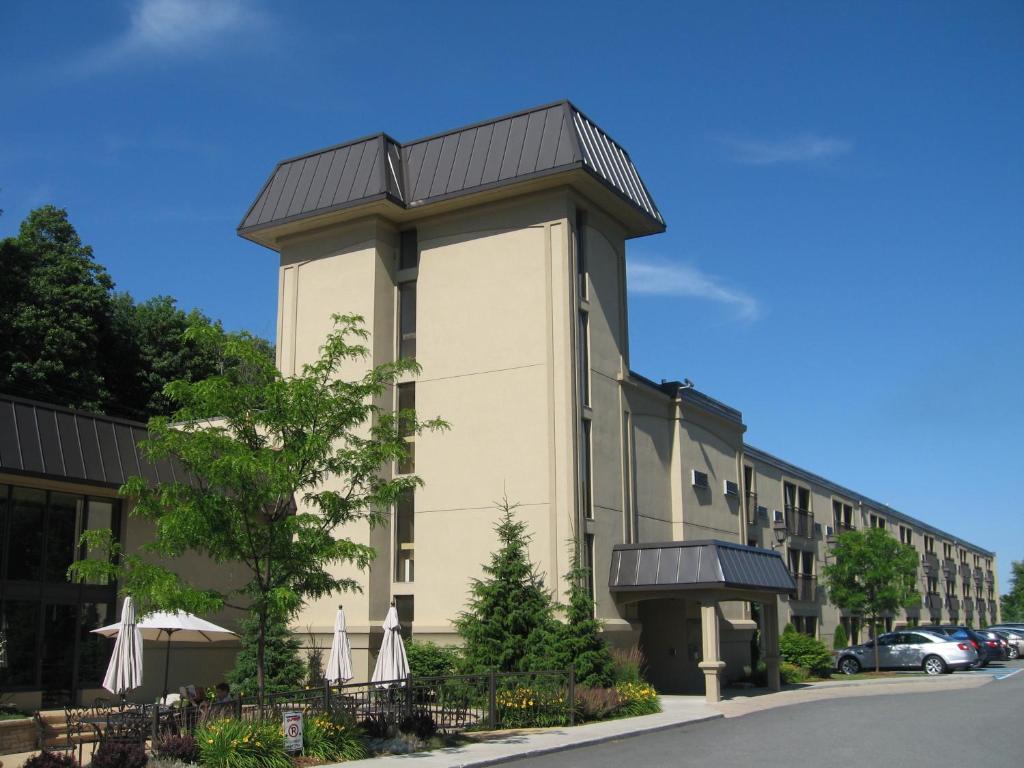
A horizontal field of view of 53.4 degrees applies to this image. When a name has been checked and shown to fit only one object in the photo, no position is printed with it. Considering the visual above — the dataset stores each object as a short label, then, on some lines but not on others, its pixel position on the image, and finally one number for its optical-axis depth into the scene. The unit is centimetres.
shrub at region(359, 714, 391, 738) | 1681
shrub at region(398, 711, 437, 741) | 1709
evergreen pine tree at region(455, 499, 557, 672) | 2289
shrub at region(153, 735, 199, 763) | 1404
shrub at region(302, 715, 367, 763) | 1516
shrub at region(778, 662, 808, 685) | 3250
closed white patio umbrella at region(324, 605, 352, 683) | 1912
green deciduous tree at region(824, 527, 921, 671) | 4016
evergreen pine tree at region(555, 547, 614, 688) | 2250
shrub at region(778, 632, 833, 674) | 3478
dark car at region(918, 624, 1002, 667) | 3669
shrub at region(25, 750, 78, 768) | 1347
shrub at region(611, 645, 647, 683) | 2373
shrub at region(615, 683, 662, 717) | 2225
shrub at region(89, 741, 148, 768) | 1375
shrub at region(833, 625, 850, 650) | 4578
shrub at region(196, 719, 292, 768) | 1393
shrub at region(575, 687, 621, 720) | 2086
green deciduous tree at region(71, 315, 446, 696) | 1512
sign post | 1458
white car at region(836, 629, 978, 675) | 3578
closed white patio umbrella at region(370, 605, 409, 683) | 1861
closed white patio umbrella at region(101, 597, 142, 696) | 1689
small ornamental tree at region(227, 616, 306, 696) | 2423
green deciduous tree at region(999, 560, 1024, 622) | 10100
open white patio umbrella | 1911
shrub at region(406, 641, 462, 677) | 2384
